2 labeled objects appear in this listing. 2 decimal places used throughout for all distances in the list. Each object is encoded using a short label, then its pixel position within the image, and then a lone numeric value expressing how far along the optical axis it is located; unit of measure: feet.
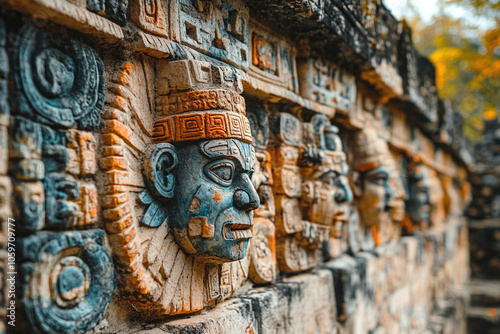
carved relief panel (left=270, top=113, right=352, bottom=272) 8.79
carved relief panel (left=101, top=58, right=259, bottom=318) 5.33
